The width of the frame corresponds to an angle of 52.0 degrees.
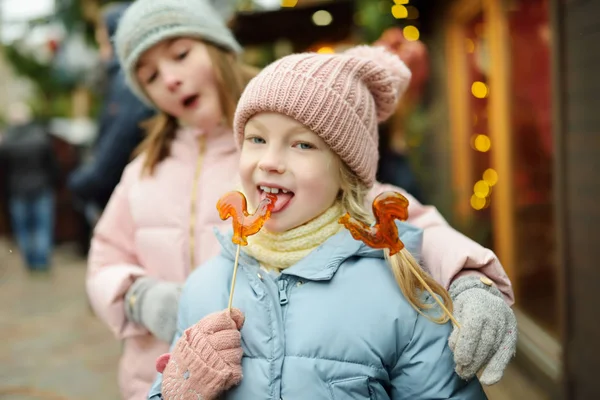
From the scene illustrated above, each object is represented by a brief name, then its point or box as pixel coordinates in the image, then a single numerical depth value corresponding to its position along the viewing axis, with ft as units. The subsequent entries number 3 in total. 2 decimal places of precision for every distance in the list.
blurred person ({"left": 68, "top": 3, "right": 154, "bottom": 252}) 7.57
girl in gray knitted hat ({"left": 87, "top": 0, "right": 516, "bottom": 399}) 5.71
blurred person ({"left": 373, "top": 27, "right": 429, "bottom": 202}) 7.53
